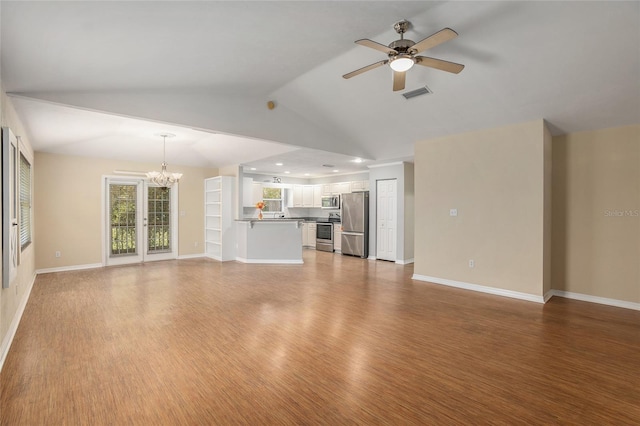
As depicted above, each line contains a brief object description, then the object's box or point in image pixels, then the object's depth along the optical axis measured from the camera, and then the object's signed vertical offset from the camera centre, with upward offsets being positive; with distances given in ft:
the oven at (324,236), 32.78 -2.44
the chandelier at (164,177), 21.35 +2.55
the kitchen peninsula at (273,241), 25.53 -2.26
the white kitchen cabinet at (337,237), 31.67 -2.43
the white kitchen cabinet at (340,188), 32.89 +2.78
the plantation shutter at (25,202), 14.44 +0.63
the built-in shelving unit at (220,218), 26.81 -0.37
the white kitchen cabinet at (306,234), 35.99 -2.39
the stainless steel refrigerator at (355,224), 28.40 -0.98
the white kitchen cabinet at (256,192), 32.32 +2.26
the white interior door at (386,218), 26.16 -0.42
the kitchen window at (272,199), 34.42 +1.63
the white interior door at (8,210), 9.58 +0.14
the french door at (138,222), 24.40 -0.62
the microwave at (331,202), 34.10 +1.28
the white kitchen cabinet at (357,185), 31.50 +2.86
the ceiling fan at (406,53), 8.82 +4.87
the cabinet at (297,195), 36.47 +2.18
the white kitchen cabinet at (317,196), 36.14 +2.05
